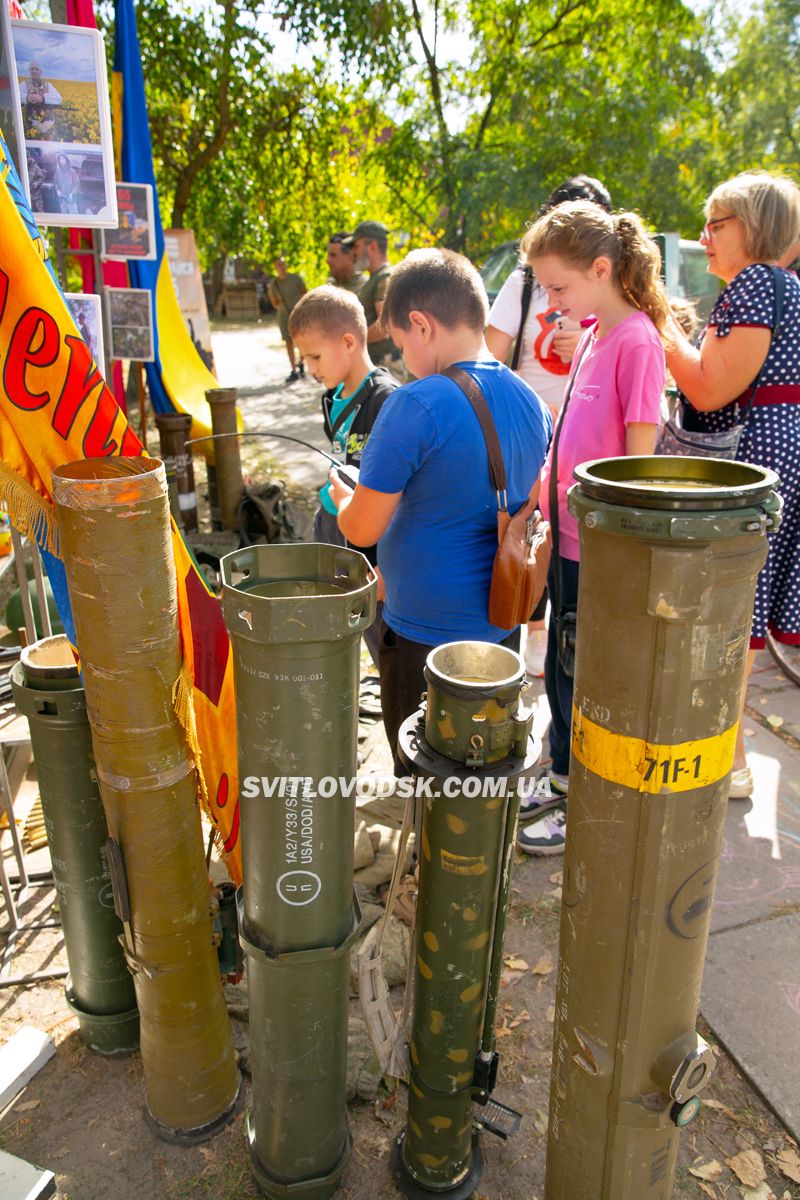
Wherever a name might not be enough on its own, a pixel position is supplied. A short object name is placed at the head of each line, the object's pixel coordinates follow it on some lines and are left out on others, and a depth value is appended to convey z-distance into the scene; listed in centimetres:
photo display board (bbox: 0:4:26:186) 264
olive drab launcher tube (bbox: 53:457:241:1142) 187
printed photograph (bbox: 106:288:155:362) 537
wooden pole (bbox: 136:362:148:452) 723
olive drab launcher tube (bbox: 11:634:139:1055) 230
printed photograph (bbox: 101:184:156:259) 548
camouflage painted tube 185
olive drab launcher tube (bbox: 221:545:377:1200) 170
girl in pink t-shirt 281
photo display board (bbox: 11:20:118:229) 313
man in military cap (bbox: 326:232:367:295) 733
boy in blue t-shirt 245
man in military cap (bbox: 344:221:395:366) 657
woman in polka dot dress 299
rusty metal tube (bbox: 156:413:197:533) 665
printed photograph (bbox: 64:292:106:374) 343
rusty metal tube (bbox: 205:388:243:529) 675
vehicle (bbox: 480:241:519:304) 775
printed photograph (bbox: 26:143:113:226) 316
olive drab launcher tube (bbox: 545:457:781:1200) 141
